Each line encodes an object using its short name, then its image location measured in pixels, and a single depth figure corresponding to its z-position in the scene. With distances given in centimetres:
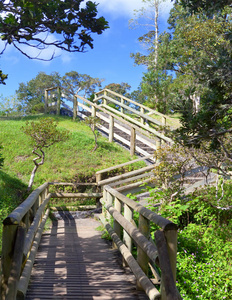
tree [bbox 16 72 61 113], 4925
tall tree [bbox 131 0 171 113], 2445
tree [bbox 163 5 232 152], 397
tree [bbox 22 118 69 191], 1073
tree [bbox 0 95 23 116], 2897
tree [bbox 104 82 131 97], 5323
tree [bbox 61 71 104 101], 5172
